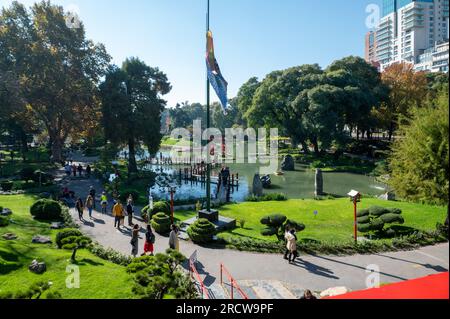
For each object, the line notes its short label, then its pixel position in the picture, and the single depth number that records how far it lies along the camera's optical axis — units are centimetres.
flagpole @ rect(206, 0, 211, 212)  1931
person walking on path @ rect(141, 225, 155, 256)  1534
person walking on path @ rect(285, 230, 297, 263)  1469
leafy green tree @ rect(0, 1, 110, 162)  3866
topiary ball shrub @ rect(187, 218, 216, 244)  1750
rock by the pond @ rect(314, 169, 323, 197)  3409
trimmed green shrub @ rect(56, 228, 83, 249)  1631
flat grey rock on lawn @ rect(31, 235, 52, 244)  1703
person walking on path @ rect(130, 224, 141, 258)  1557
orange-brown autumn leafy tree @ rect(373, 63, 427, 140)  5759
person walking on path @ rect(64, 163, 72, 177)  3973
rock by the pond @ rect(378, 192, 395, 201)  2749
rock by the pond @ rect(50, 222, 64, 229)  2033
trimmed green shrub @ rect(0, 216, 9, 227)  1899
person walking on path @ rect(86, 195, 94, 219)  2292
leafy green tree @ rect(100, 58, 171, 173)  3791
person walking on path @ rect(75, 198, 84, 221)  2215
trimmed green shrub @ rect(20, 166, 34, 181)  3463
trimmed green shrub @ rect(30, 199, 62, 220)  2177
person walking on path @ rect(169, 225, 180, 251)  1523
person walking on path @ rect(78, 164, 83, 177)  3959
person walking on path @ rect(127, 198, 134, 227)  2111
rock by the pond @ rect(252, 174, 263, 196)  3234
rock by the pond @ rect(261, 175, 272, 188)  3872
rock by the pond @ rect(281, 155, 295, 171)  5088
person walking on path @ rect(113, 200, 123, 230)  2039
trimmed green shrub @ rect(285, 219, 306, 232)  1698
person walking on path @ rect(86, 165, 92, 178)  3985
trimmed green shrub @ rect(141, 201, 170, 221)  2128
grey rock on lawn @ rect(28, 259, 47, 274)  1316
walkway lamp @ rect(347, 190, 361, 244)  1667
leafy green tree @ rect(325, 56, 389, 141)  5143
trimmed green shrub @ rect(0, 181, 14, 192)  3141
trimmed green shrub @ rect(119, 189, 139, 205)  2745
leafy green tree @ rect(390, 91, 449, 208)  1262
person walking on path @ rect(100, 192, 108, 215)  2407
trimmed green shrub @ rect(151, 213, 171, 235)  1928
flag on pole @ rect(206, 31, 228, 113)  1909
